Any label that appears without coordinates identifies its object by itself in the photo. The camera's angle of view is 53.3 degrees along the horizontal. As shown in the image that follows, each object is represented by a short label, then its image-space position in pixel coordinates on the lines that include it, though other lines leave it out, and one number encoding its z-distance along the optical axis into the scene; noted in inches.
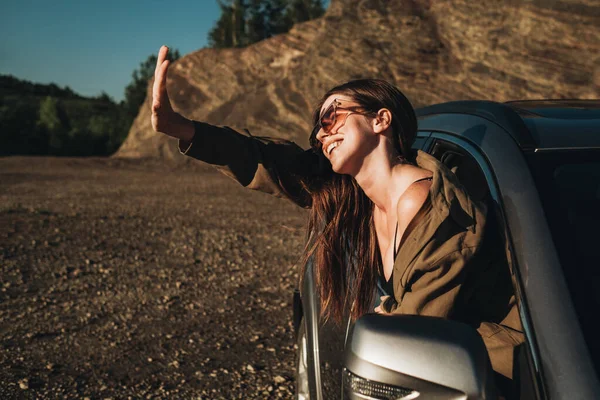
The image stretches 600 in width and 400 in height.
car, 44.0
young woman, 57.3
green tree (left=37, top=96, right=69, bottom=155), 1283.2
